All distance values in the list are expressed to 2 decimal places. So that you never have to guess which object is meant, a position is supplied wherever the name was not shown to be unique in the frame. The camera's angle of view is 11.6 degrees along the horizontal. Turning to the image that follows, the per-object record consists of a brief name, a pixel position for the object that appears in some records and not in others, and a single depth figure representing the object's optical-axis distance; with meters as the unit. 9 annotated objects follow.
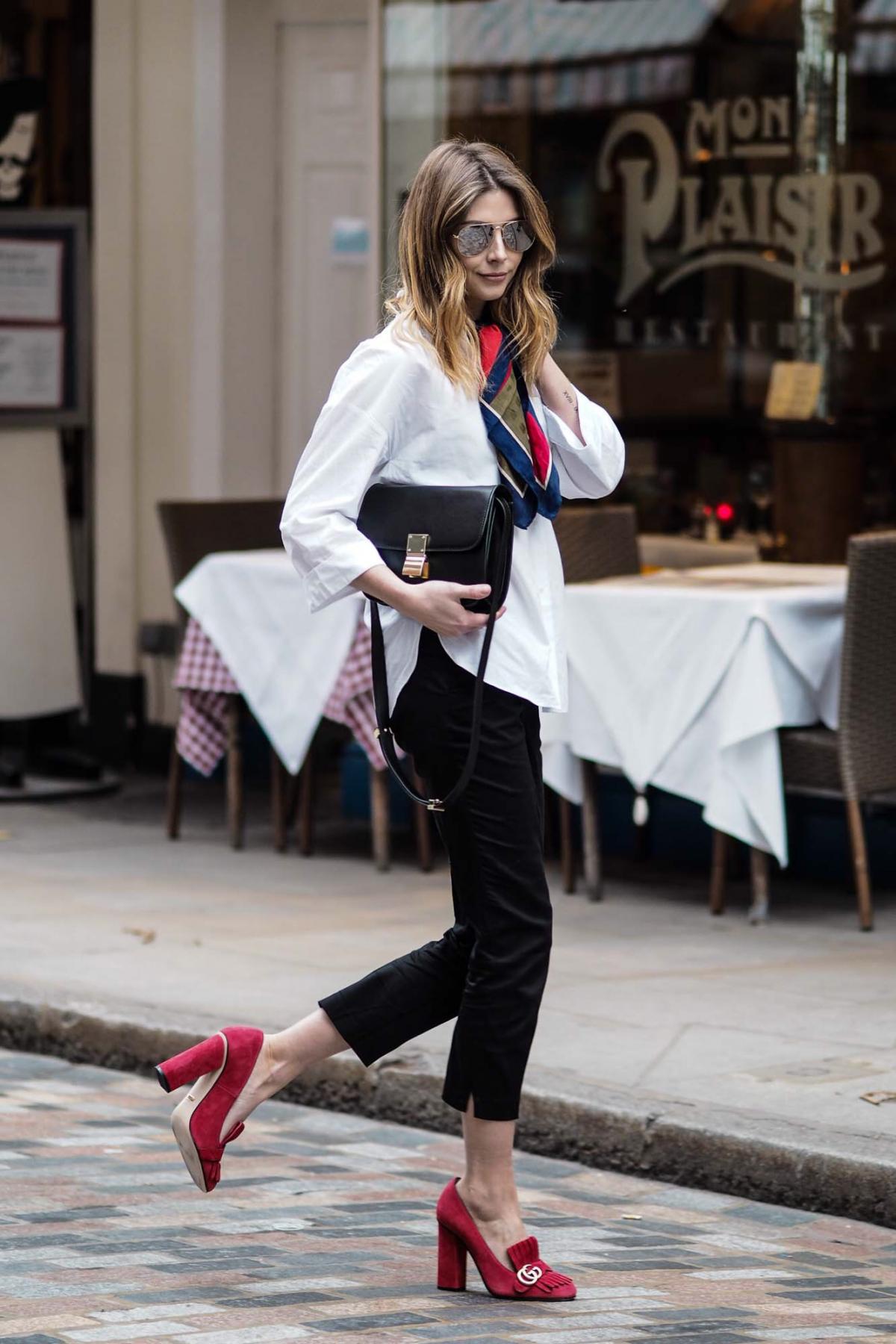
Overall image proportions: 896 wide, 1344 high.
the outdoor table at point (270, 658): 14.20
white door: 18.47
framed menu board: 17.45
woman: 6.84
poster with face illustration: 17.21
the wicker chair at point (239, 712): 14.44
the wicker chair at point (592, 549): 13.65
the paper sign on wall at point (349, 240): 18.48
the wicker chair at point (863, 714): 12.34
